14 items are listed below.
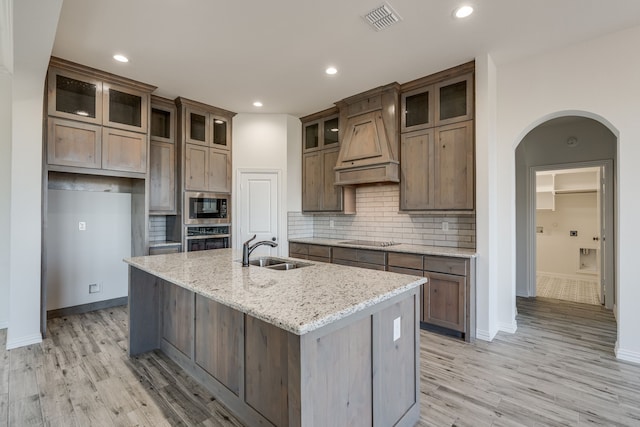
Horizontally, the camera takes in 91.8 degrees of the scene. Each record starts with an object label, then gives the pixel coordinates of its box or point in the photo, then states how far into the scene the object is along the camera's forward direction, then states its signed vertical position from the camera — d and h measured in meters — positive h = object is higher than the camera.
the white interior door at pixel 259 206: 4.92 +0.13
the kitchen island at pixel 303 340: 1.29 -0.68
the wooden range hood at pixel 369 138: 3.85 +1.00
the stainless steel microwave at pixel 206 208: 4.37 +0.08
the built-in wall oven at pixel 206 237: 4.36 -0.34
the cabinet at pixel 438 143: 3.35 +0.82
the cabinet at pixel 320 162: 4.76 +0.83
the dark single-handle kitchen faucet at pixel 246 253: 2.44 -0.31
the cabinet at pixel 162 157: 4.21 +0.78
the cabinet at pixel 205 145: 4.38 +1.01
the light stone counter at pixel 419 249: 3.17 -0.40
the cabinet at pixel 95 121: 3.27 +1.04
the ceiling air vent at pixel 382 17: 2.41 +1.60
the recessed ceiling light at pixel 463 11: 2.41 +1.61
